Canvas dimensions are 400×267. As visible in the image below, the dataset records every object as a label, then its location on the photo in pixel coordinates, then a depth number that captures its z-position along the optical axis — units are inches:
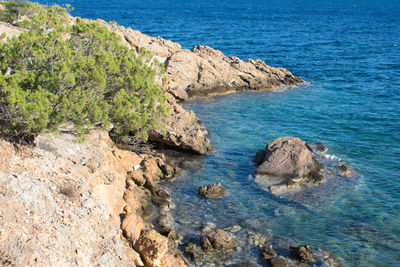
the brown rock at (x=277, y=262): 692.7
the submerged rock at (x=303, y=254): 714.8
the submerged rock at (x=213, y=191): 936.3
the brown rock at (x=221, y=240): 738.2
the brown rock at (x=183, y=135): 1137.4
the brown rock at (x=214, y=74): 1763.0
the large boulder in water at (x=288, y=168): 1004.6
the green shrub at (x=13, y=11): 1347.2
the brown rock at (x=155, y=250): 652.7
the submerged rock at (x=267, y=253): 719.1
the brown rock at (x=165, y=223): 770.2
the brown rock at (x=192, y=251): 714.2
